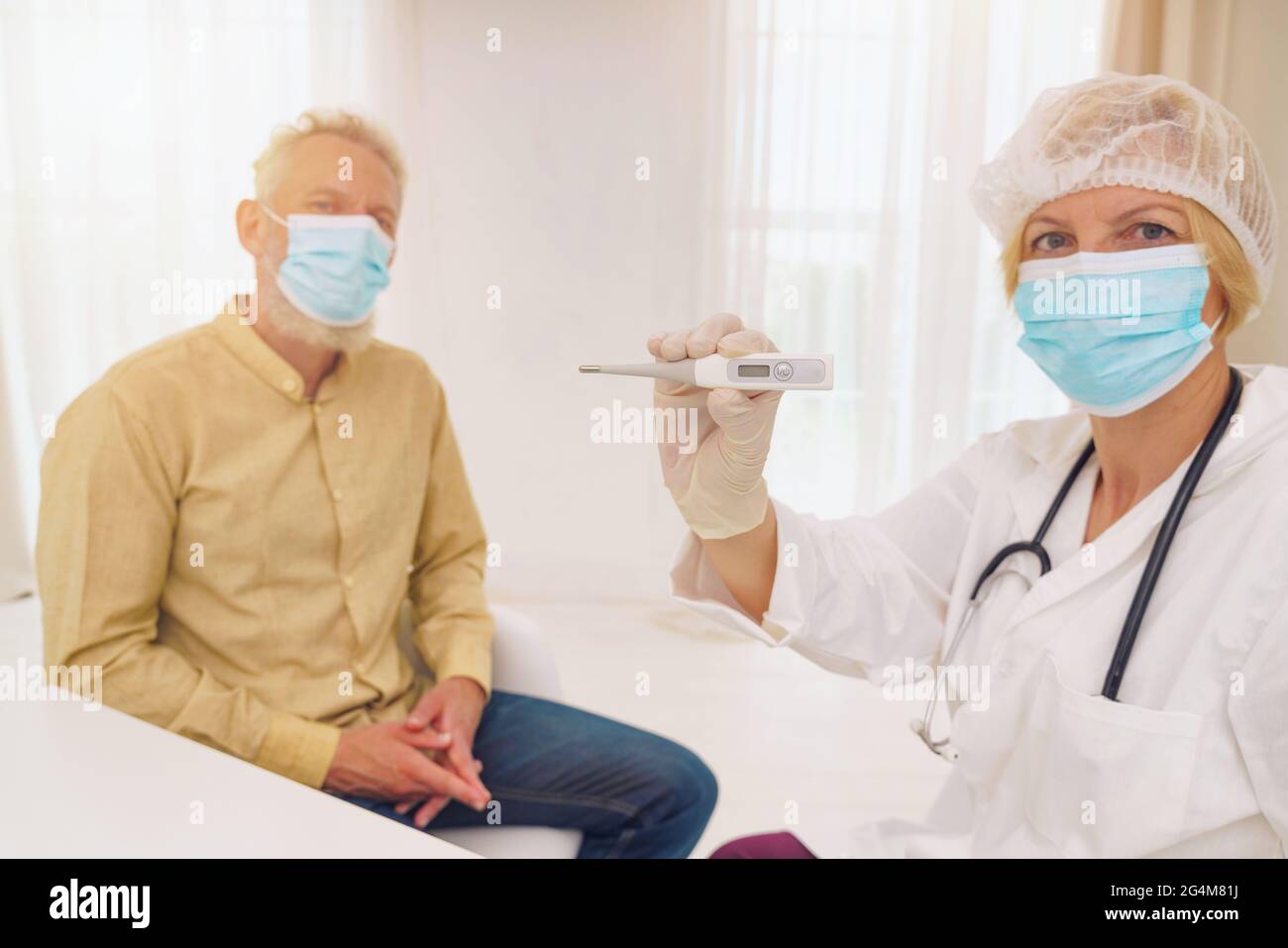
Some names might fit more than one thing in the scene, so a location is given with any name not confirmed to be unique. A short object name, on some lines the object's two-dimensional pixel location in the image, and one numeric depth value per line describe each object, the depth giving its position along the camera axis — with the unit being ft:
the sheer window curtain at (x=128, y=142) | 10.84
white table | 2.14
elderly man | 4.02
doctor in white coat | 2.83
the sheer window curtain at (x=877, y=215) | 10.74
